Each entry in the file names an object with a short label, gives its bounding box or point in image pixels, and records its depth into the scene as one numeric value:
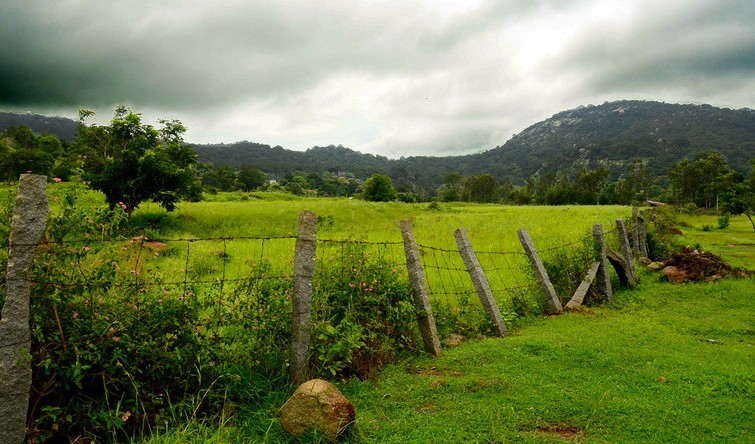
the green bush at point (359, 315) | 5.55
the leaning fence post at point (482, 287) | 8.16
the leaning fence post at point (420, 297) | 6.92
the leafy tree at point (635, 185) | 102.12
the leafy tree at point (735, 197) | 20.47
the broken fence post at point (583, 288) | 9.93
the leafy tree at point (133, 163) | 24.14
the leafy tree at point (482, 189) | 129.12
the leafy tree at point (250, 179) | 118.72
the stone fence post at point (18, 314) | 3.57
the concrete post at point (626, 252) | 11.90
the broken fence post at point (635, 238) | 14.75
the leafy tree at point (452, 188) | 133.61
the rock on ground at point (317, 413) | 4.17
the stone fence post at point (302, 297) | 5.34
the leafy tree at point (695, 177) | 80.62
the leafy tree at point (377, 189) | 80.06
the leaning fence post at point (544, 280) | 9.70
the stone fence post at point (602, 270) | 10.73
